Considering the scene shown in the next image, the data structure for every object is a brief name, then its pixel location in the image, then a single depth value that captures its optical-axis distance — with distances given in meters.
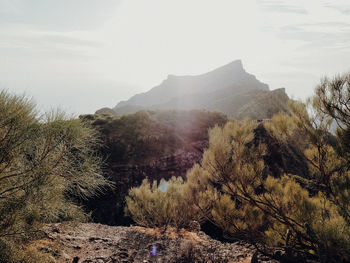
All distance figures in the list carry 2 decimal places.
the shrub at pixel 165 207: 8.59
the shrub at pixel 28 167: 3.47
